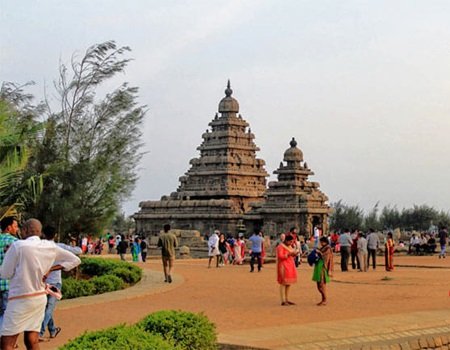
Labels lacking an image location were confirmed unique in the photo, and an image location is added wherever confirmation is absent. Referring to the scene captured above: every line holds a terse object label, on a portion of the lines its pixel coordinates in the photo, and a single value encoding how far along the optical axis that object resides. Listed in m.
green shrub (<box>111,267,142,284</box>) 18.81
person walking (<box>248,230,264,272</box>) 25.34
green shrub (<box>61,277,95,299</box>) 15.86
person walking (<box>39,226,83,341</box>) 9.98
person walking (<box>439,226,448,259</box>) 35.38
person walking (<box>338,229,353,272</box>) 25.14
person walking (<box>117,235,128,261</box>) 32.33
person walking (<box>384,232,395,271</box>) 24.98
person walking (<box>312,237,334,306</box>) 14.34
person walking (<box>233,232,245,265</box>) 31.40
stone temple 55.56
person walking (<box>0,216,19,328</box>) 8.55
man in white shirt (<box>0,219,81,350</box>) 7.08
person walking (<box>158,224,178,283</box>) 19.44
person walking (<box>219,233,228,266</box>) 30.80
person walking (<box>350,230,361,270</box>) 25.71
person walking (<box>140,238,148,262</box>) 34.03
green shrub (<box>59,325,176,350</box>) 6.52
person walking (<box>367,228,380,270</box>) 26.22
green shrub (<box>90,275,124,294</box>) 16.83
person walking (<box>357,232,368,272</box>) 24.97
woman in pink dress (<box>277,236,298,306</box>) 14.59
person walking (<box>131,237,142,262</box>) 33.81
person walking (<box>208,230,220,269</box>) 28.37
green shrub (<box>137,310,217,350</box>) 8.09
